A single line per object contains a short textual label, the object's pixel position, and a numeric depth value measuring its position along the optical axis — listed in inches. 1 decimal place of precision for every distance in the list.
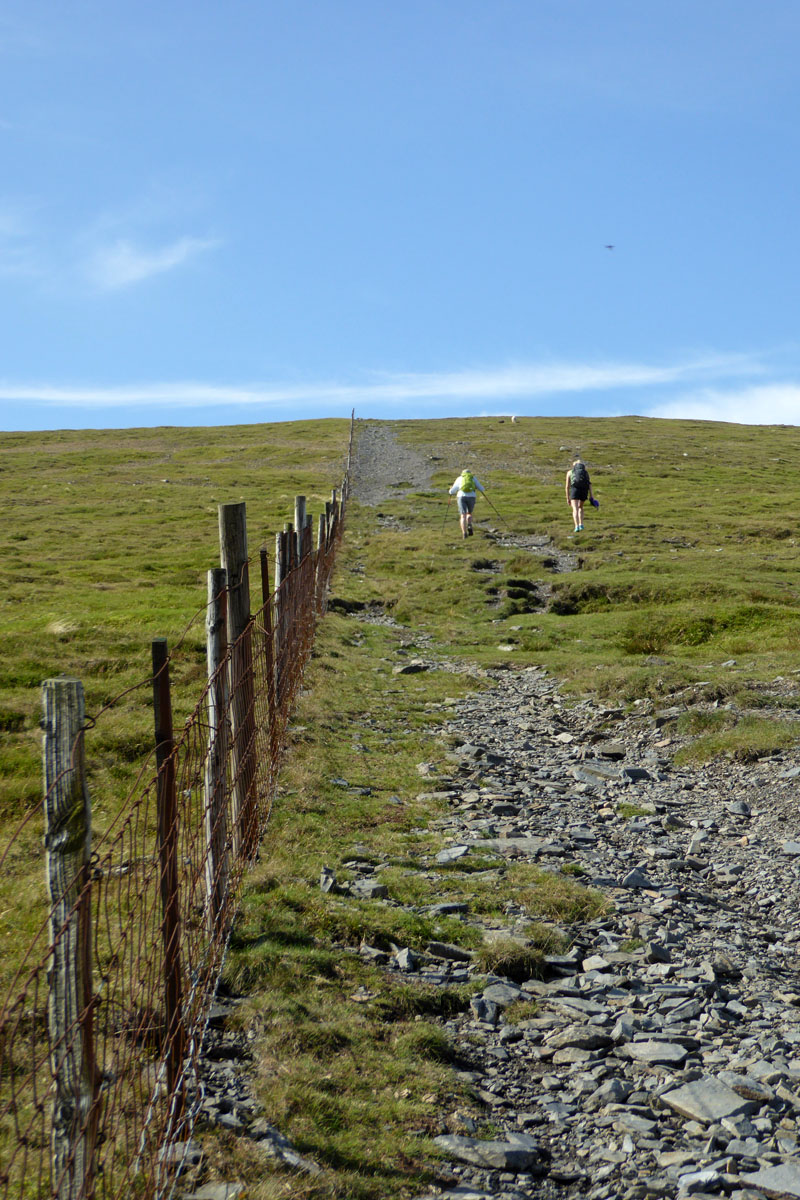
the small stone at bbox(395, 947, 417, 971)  270.0
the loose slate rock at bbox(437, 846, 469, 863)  352.5
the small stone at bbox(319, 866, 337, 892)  312.2
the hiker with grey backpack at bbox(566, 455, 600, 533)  1296.8
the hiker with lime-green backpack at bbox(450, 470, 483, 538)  1338.6
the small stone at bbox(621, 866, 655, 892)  334.6
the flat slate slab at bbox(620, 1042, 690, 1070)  226.5
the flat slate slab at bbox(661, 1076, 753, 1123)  204.2
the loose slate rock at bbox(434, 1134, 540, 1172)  193.3
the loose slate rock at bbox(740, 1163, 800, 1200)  177.5
